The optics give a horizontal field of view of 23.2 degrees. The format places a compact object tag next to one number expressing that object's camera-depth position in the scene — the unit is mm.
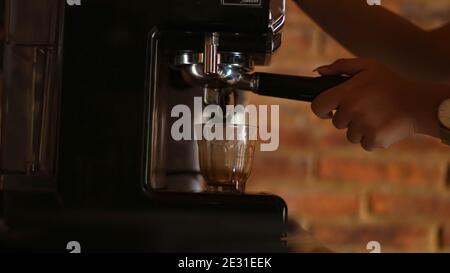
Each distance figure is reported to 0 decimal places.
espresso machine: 1297
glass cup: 1401
